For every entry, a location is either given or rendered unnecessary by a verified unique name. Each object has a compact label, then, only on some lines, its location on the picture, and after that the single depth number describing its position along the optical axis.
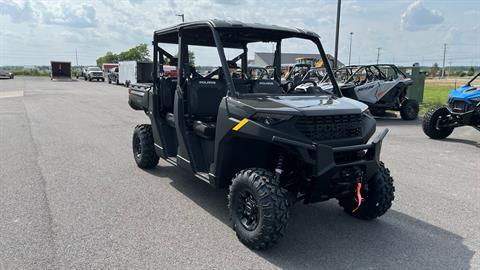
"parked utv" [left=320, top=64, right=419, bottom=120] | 12.98
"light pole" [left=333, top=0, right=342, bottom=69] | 17.00
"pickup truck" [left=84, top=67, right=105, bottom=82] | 44.91
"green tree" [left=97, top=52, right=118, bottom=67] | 87.20
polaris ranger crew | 3.49
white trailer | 30.72
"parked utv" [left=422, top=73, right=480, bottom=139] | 8.61
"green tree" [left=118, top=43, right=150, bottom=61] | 72.62
